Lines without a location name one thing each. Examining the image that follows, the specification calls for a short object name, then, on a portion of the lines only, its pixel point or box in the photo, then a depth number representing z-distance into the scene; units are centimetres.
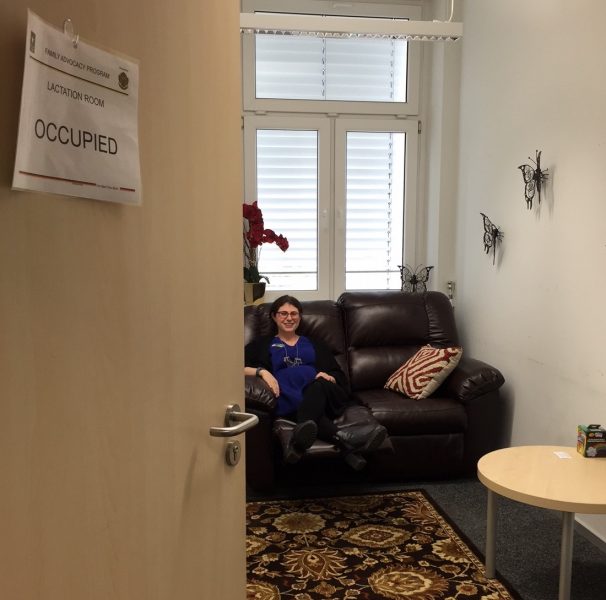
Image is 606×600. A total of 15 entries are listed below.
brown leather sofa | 313
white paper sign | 67
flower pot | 403
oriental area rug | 230
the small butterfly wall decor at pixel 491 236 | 354
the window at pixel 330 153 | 424
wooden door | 69
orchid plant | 395
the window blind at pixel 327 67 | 424
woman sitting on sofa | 293
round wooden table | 197
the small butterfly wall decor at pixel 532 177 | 306
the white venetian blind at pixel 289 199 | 428
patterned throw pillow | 344
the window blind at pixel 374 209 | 437
